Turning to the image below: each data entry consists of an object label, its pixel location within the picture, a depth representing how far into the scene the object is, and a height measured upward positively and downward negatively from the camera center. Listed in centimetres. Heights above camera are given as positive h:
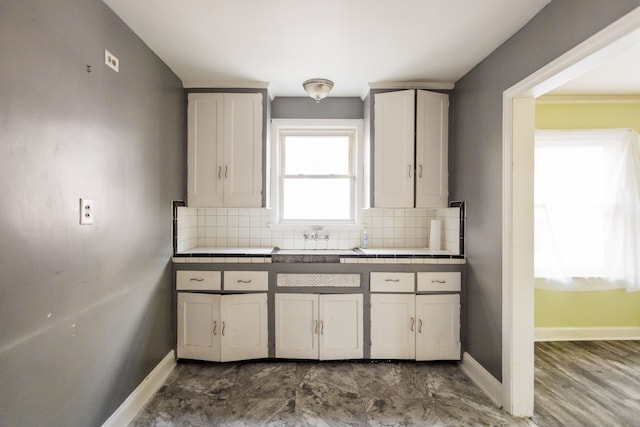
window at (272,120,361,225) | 340 +38
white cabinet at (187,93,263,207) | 297 +59
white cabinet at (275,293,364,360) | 280 -98
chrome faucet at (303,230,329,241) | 332 -23
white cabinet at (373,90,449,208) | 294 +60
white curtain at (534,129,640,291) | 328 +10
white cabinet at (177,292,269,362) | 276 -99
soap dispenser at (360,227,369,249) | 330 -26
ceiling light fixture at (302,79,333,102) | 271 +108
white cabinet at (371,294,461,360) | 279 -97
